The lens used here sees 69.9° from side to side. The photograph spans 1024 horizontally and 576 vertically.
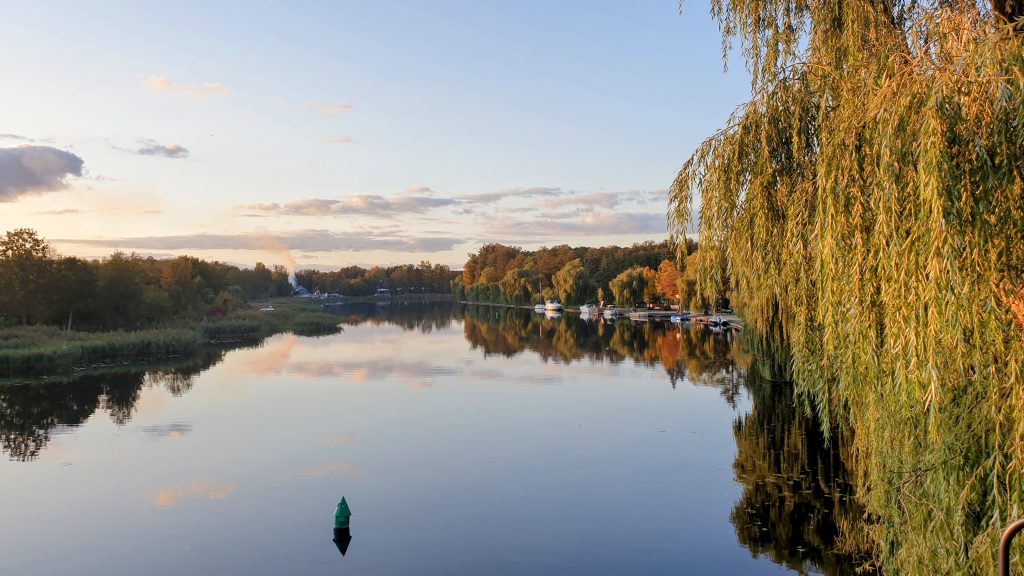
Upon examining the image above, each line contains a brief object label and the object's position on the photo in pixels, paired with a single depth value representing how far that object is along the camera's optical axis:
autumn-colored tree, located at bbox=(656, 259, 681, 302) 101.08
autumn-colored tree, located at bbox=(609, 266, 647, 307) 105.44
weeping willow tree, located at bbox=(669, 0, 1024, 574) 6.50
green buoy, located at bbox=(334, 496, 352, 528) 15.49
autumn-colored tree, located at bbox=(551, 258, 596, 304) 124.25
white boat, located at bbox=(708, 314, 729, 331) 73.41
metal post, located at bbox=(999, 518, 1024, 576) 3.77
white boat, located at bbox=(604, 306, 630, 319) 98.50
